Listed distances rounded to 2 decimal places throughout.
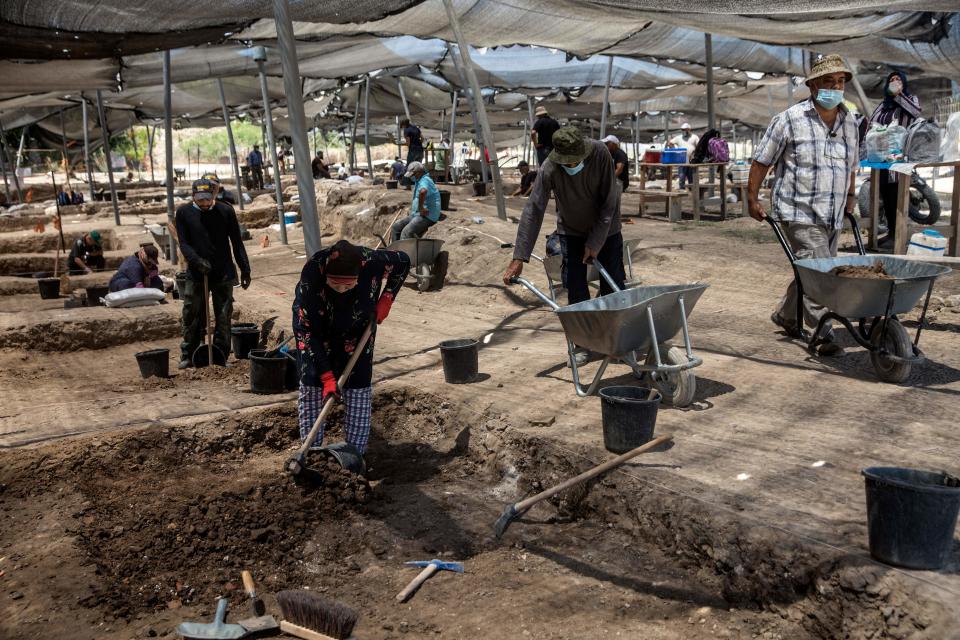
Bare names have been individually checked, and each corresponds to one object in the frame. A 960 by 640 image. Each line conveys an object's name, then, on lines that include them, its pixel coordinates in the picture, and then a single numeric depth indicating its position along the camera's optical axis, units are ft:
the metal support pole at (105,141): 50.76
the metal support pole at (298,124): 19.10
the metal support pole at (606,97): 52.31
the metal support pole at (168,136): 38.07
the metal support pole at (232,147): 56.42
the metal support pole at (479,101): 30.83
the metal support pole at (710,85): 38.51
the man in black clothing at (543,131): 44.14
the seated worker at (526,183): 56.95
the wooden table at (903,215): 24.48
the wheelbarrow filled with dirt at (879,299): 15.61
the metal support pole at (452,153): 61.62
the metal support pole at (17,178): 82.87
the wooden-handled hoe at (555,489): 12.00
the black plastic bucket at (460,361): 19.11
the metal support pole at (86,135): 64.75
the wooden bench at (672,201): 42.74
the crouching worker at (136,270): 33.17
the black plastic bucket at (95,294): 37.52
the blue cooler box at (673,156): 42.66
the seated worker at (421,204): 35.12
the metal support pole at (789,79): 45.93
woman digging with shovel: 14.49
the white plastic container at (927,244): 23.09
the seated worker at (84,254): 44.47
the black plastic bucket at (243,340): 25.75
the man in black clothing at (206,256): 24.25
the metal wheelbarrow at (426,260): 32.86
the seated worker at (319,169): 77.51
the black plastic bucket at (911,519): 9.05
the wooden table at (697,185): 41.34
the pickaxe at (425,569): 11.83
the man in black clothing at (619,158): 45.68
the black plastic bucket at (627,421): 13.52
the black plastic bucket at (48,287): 40.54
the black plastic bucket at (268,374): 19.86
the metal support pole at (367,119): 58.71
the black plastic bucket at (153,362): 23.99
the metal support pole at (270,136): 44.29
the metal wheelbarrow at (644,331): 14.98
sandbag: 32.01
